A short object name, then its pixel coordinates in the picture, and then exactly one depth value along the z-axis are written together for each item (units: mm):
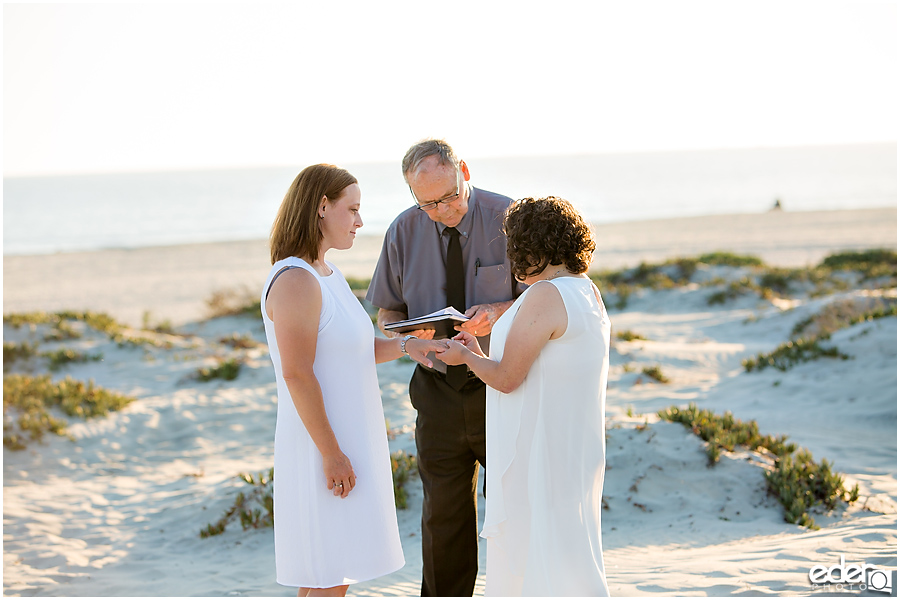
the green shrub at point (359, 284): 19119
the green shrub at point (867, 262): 18047
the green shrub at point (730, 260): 20469
